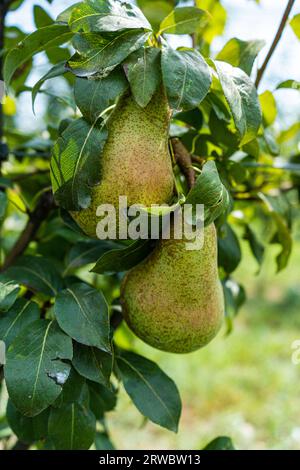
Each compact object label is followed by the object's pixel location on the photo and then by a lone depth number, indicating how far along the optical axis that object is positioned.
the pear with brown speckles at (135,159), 0.62
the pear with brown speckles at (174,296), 0.69
